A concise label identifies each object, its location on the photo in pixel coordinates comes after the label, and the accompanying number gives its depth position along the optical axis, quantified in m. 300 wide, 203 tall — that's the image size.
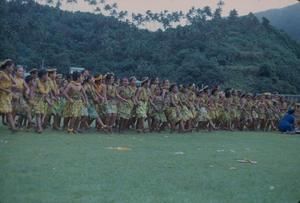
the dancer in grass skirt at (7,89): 12.13
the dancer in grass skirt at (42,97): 13.49
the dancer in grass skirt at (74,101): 13.99
